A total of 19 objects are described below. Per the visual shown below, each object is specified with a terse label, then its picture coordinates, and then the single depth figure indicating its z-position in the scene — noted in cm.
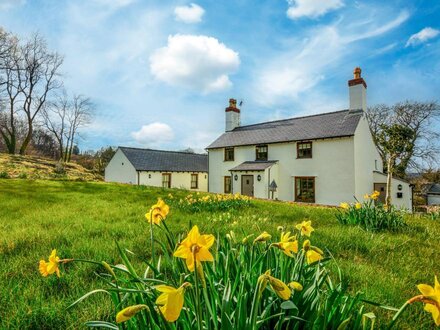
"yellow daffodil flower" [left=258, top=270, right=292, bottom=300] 94
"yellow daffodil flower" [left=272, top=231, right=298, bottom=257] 135
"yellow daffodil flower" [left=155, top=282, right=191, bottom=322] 83
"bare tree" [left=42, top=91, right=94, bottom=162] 3681
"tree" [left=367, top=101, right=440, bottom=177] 2391
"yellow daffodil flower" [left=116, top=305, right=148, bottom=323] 87
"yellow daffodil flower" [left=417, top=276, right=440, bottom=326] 85
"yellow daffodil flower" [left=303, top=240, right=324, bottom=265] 155
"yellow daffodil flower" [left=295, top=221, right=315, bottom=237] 195
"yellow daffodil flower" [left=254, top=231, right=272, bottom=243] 147
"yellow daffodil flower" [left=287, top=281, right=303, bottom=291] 115
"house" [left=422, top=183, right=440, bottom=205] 3397
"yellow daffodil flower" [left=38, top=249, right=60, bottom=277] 130
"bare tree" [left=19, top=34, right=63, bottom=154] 3059
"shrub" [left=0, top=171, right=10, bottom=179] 1590
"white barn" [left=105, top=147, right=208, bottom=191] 2616
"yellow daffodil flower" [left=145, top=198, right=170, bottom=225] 181
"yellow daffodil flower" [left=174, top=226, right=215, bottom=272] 94
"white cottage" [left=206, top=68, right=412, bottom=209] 1730
